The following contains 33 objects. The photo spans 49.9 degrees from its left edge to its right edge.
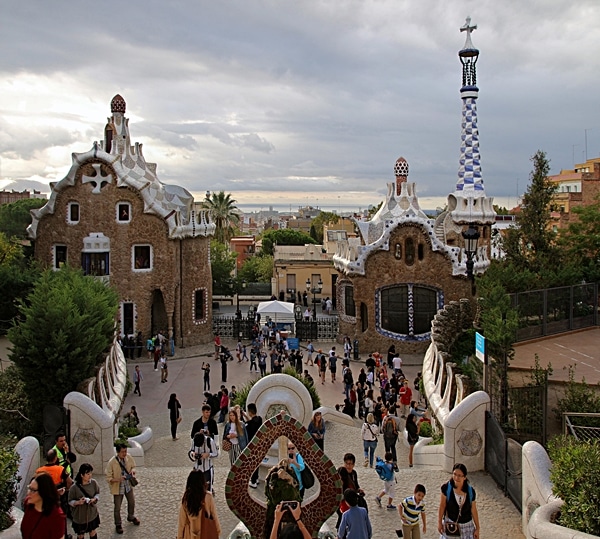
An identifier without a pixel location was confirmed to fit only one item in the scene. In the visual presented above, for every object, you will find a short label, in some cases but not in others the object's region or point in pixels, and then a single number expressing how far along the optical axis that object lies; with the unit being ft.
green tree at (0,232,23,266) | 105.70
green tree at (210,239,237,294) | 140.77
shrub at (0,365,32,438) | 43.47
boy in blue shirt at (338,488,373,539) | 21.42
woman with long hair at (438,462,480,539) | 22.29
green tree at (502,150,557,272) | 70.33
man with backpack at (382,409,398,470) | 37.17
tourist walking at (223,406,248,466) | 32.94
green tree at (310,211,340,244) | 258.37
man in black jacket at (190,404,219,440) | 31.09
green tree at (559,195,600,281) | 78.23
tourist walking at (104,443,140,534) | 27.32
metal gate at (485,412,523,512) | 30.37
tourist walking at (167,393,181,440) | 46.75
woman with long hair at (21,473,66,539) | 21.18
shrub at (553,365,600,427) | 36.03
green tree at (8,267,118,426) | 44.09
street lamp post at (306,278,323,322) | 130.52
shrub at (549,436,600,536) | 21.34
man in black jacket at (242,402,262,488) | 33.32
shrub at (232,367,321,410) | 50.21
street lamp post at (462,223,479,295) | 48.62
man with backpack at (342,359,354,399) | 62.39
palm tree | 179.01
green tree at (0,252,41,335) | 84.28
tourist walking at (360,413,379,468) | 37.86
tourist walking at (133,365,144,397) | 67.36
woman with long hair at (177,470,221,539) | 20.38
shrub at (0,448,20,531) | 23.08
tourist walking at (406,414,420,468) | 41.19
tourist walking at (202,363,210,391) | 67.21
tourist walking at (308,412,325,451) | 33.35
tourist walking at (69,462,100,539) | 24.35
